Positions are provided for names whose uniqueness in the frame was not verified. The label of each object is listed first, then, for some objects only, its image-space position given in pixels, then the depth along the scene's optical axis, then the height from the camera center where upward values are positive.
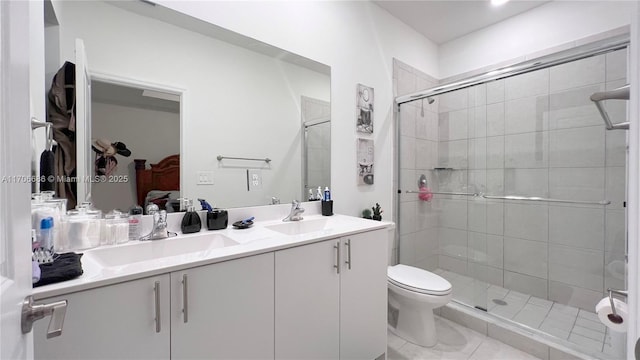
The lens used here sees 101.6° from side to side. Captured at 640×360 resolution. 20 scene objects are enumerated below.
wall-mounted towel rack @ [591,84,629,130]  0.85 +0.28
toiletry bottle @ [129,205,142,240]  1.15 -0.21
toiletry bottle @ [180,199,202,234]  1.29 -0.22
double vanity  0.75 -0.44
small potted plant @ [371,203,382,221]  2.11 -0.29
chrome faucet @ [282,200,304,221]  1.67 -0.22
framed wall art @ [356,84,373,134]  2.12 +0.56
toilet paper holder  1.06 -0.59
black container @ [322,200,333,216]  1.85 -0.21
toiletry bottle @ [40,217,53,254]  0.84 -0.18
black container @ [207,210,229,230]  1.37 -0.22
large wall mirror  1.15 +0.41
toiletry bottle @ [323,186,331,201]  1.87 -0.13
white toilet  1.69 -0.82
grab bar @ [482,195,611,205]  1.91 -0.19
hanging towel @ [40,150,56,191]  0.97 +0.04
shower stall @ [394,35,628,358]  1.88 -0.12
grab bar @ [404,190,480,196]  2.50 -0.16
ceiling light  2.16 +1.45
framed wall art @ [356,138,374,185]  2.13 +0.13
